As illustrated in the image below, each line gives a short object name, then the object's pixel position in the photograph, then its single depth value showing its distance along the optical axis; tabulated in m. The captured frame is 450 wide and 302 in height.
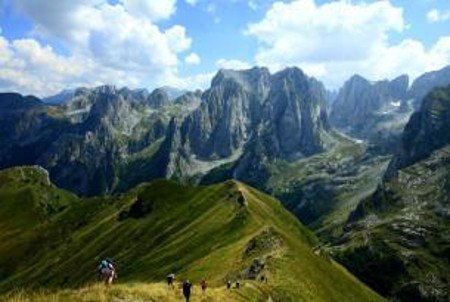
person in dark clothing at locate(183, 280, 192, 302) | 46.00
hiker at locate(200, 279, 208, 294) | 55.92
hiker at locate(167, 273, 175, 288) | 53.97
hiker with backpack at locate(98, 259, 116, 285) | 42.09
